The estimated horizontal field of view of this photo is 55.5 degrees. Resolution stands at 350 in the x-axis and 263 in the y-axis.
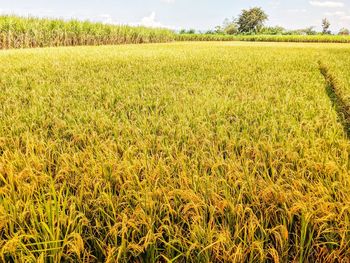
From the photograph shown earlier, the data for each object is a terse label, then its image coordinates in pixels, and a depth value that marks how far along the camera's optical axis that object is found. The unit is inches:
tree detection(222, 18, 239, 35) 2488.9
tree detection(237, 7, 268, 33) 2618.1
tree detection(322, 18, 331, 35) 3035.4
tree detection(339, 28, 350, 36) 2751.0
